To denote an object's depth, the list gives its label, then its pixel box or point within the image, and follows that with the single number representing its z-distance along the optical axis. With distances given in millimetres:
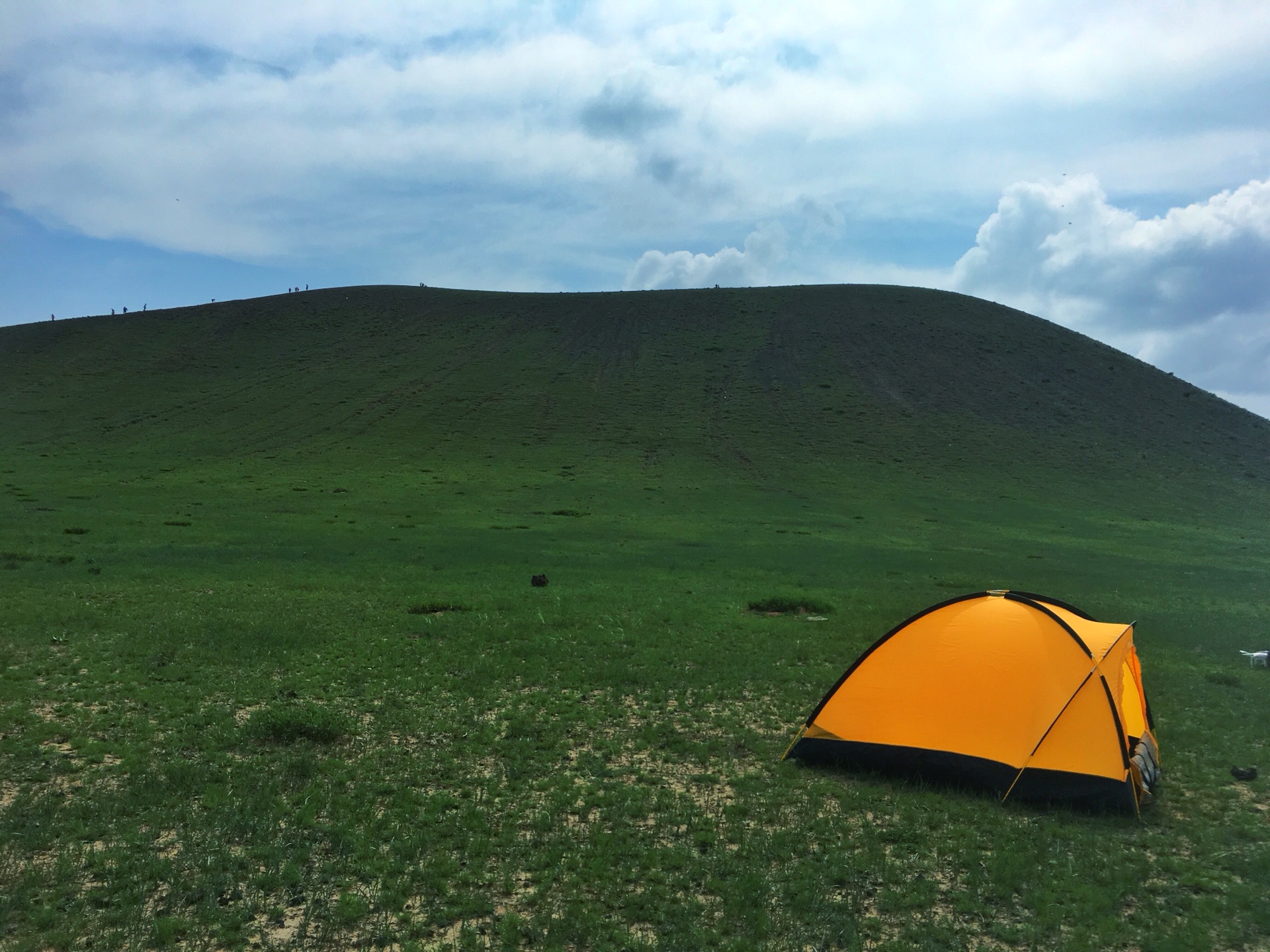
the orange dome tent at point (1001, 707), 11875
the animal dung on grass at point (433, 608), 24516
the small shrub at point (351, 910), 8328
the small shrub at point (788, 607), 27125
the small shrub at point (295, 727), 13711
